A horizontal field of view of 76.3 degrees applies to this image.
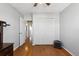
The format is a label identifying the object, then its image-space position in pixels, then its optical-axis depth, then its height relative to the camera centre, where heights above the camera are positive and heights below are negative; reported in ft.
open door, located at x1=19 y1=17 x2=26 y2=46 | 9.94 -0.17
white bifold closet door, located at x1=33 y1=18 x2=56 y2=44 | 10.60 -0.52
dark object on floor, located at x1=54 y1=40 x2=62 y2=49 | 8.84 -2.78
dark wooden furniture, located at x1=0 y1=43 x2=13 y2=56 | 3.28 -1.54
